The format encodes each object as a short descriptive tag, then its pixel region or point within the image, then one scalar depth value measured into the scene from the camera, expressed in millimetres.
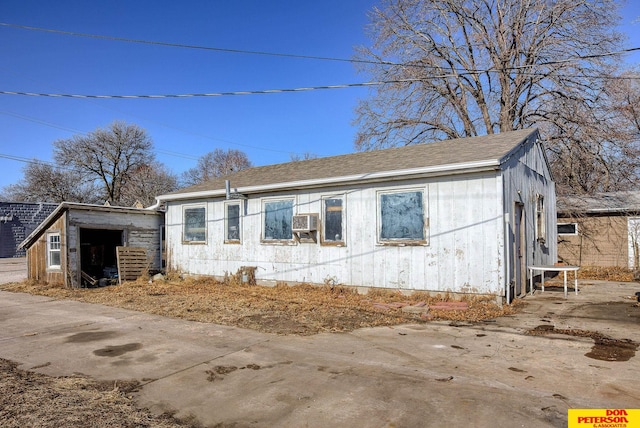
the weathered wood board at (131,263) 13742
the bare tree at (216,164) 51469
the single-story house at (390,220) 8570
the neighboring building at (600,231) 15305
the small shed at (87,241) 12828
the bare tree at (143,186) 38531
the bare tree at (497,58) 19109
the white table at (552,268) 9234
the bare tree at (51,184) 37812
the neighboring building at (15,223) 25000
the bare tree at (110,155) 37719
